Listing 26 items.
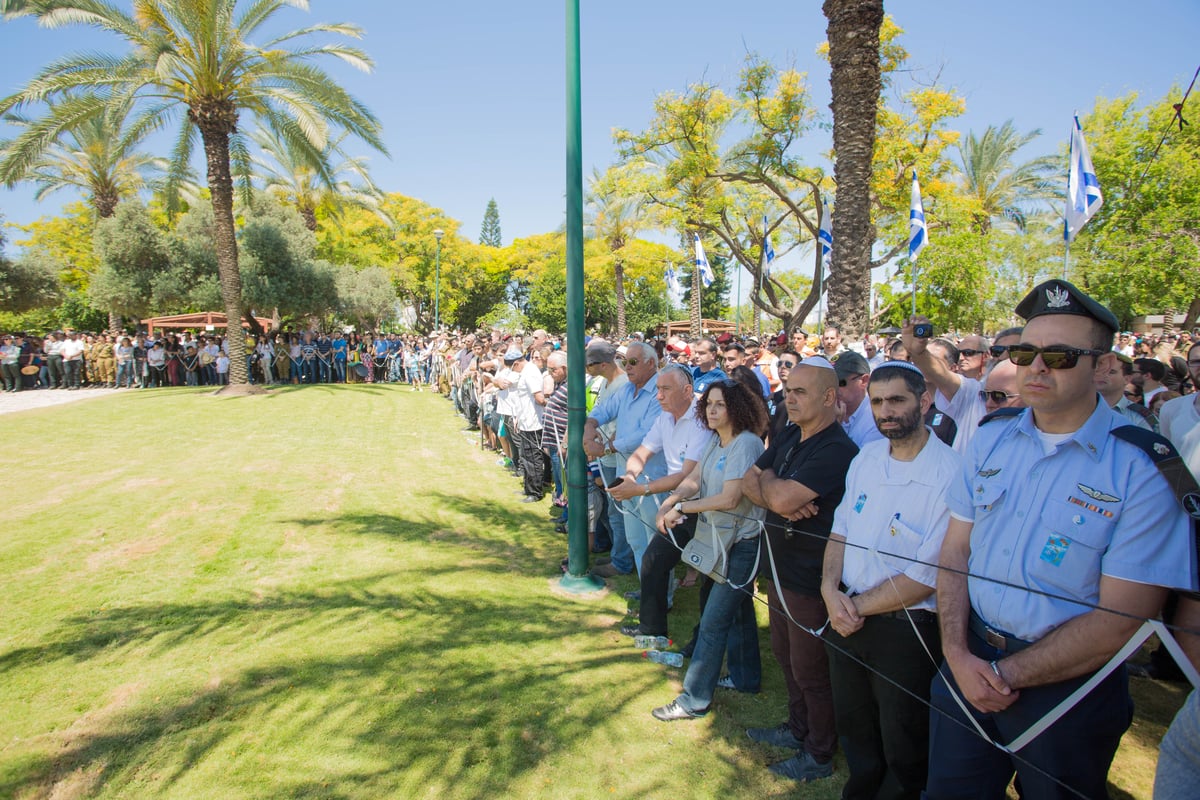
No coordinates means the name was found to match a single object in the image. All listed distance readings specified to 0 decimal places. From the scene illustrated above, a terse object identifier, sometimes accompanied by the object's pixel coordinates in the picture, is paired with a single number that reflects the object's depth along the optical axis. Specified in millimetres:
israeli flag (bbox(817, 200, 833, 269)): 17203
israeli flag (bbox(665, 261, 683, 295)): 29416
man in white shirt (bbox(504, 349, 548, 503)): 8070
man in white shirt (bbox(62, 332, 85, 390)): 20711
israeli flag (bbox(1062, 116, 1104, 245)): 8391
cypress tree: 86812
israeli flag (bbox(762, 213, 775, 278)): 20234
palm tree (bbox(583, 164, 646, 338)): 37531
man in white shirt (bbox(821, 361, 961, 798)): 2490
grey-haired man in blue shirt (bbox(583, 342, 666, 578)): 5117
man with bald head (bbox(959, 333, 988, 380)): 5086
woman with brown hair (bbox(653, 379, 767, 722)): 3535
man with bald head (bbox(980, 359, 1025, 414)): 3760
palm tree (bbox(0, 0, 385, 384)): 14922
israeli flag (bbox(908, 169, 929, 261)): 10867
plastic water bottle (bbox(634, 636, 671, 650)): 4500
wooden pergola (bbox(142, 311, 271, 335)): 29391
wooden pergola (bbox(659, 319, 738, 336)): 42656
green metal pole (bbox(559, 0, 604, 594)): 5020
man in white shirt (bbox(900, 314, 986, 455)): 4422
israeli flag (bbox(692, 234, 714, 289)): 21453
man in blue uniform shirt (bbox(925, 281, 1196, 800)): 1821
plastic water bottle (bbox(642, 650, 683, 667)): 4332
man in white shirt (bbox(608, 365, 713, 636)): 4082
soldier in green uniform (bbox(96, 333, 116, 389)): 21062
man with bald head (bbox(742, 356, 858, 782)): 3053
